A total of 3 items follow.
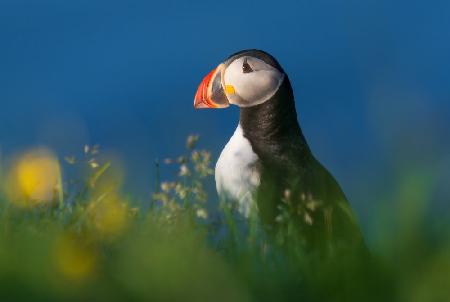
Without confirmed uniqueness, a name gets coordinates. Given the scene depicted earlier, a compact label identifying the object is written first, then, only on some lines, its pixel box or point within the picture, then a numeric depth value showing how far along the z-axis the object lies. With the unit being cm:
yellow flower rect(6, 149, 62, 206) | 843
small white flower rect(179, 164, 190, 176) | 794
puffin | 995
